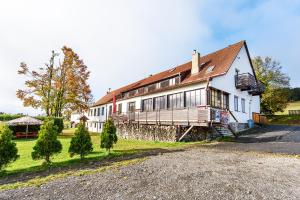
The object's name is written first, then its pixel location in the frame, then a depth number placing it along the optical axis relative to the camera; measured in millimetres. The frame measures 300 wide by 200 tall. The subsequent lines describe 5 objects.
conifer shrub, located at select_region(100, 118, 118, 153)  9346
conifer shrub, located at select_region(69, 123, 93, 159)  8291
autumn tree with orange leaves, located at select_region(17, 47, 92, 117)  22321
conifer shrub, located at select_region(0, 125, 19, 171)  6815
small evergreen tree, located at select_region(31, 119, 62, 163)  7635
